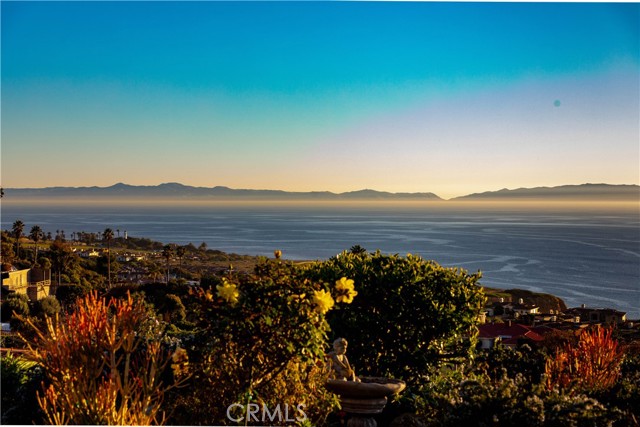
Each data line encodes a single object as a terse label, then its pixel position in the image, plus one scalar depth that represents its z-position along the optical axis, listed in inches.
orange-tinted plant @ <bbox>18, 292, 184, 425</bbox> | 148.3
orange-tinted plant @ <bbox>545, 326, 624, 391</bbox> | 218.1
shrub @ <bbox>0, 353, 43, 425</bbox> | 185.8
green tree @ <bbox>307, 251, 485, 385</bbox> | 232.4
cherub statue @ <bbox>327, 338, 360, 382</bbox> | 182.1
